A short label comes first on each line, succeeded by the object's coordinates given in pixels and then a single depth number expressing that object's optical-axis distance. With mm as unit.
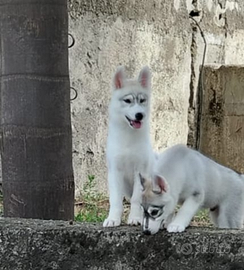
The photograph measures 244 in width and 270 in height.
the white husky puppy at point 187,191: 3109
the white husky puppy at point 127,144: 3342
